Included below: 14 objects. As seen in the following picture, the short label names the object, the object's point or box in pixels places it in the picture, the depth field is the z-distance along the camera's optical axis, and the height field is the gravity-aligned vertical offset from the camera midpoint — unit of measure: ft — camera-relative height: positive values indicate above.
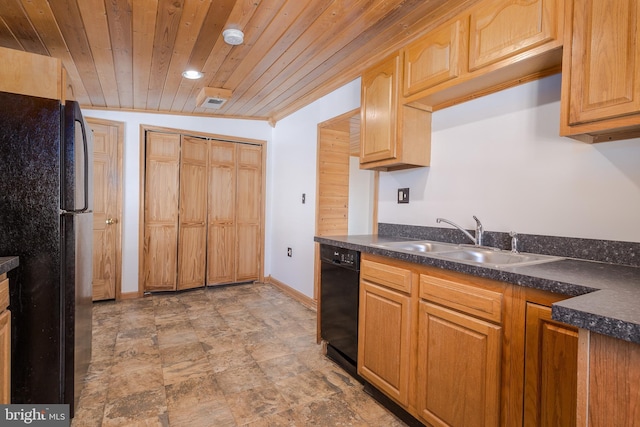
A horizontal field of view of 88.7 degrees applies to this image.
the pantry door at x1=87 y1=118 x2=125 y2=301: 11.93 -0.25
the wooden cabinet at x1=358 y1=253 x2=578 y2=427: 3.73 -1.93
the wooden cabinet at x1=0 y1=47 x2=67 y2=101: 5.32 +2.05
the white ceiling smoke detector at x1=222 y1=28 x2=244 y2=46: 6.95 +3.66
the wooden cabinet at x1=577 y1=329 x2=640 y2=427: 2.40 -1.29
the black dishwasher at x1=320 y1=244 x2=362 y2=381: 7.04 -2.23
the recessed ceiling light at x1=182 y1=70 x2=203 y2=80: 9.21 +3.69
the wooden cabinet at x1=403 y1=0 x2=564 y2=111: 4.63 +2.58
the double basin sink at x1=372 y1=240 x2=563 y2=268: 5.07 -0.77
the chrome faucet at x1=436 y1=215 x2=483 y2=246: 6.28 -0.44
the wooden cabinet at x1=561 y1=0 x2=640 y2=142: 3.78 +1.74
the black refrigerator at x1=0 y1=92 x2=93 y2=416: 4.86 -0.56
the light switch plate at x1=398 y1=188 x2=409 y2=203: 8.18 +0.33
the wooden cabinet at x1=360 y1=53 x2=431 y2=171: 7.04 +1.87
